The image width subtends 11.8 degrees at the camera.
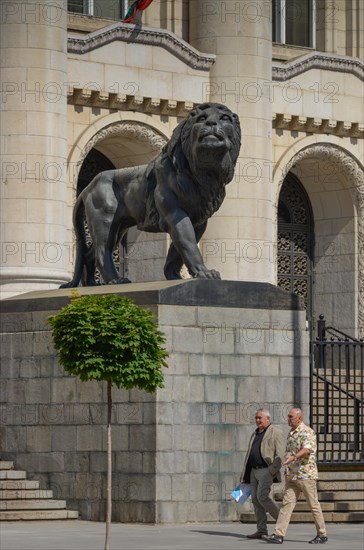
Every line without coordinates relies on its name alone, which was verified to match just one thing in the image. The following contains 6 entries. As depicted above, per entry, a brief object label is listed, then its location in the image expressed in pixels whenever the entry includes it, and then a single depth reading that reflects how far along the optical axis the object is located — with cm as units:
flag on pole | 3347
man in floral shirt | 2053
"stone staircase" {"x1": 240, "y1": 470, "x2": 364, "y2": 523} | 2327
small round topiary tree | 1892
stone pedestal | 2261
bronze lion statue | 2333
